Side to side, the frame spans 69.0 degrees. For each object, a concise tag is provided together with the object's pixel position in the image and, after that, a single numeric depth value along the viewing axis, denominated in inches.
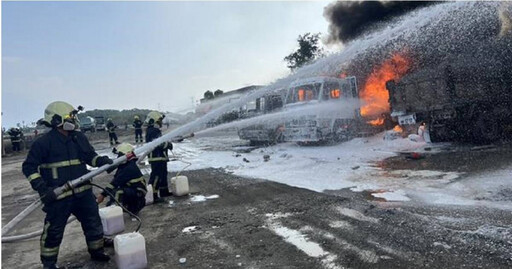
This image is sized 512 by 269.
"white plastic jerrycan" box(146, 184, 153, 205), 291.7
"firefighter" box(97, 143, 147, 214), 241.0
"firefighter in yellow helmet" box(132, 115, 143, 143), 903.1
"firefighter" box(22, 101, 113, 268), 167.8
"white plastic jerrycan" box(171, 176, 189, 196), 317.7
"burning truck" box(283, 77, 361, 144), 570.9
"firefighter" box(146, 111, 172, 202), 301.4
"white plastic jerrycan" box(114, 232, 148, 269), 165.3
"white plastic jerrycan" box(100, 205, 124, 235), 221.1
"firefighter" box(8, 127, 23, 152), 1003.9
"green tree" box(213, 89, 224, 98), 1761.6
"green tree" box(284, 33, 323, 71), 1539.1
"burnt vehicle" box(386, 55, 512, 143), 449.7
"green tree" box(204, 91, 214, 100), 1896.5
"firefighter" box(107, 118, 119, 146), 923.4
